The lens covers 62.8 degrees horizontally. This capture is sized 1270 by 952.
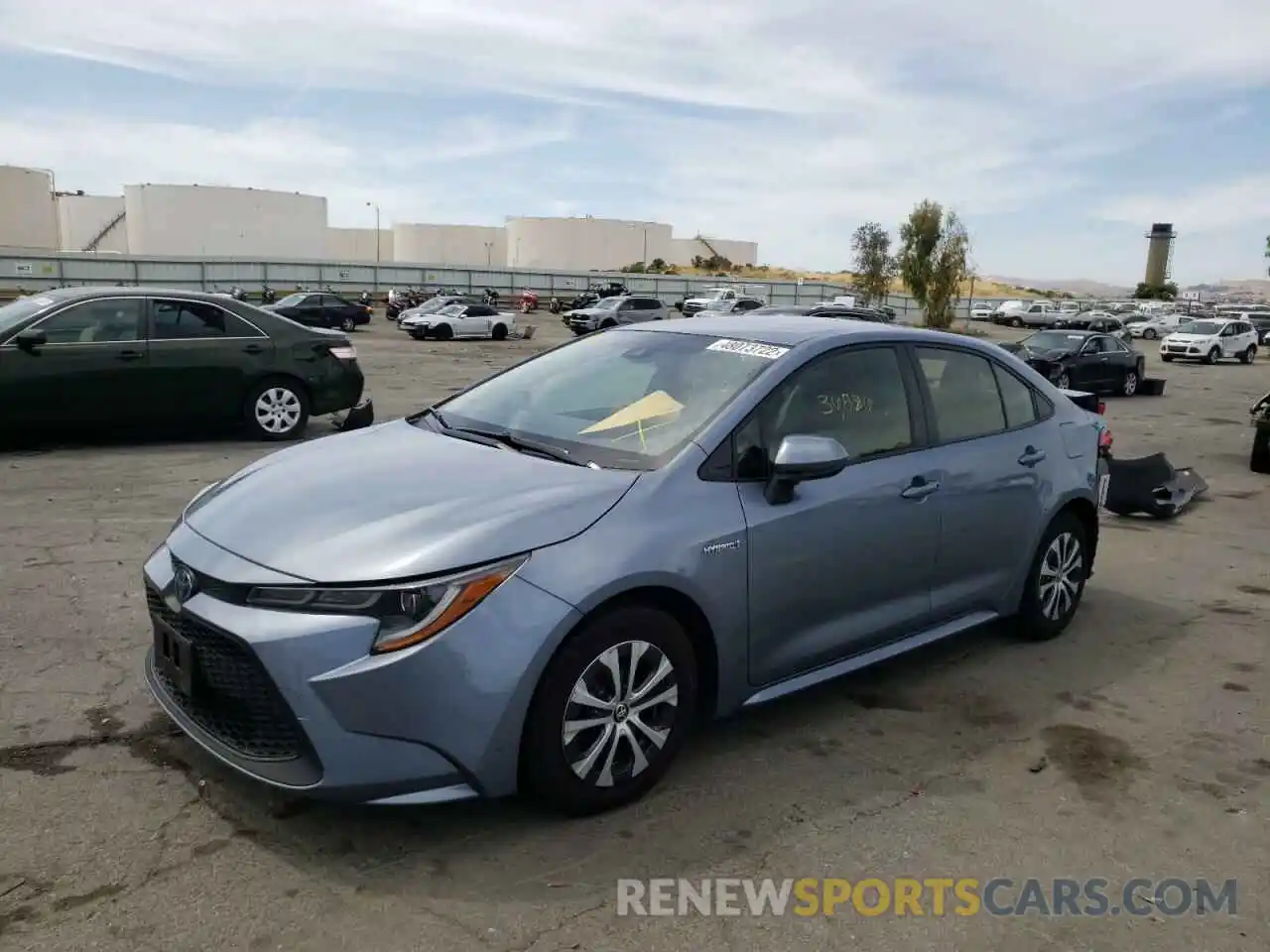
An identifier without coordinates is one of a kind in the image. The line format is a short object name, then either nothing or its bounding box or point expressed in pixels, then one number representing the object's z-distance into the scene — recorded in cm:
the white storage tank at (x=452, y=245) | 11775
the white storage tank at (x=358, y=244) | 12250
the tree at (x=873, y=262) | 6975
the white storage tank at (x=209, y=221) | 9138
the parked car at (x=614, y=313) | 3997
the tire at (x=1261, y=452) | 1109
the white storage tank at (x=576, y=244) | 11625
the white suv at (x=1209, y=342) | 3566
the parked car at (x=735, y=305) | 4538
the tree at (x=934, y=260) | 5753
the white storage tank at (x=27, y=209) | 8831
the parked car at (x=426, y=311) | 3569
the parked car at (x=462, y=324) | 3562
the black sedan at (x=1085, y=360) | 2086
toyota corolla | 291
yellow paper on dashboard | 387
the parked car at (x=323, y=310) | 3766
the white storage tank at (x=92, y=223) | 10081
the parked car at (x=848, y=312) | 3252
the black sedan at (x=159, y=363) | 900
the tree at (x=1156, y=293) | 11406
